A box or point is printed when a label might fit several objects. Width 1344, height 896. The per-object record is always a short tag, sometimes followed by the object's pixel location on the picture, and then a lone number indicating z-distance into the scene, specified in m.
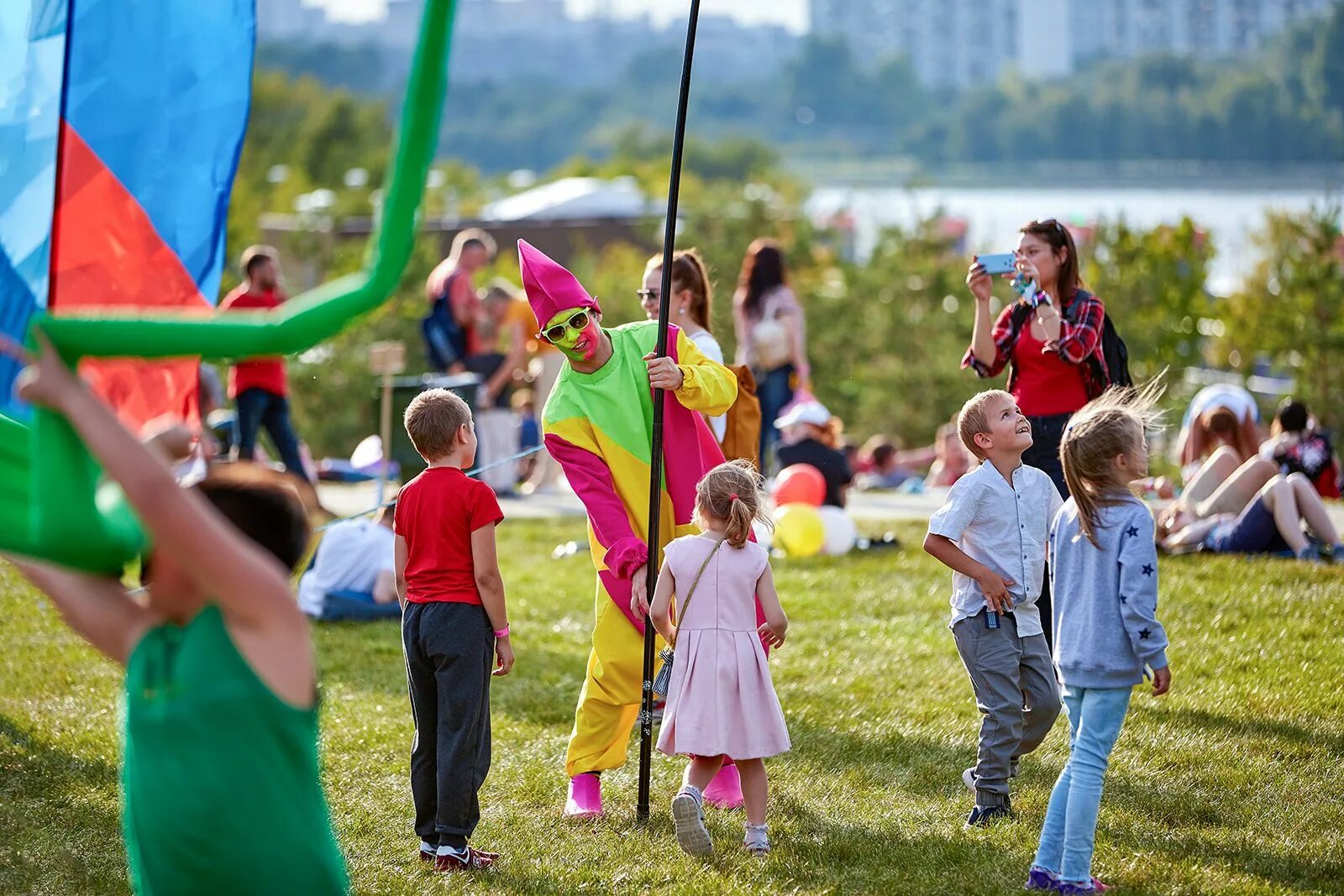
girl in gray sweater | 8.55
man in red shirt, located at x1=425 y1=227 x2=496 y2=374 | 24.23
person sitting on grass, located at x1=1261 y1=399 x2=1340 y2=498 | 19.91
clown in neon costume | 10.25
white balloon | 20.58
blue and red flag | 9.34
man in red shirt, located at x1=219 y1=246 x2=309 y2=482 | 20.98
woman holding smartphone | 11.97
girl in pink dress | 9.59
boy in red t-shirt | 9.62
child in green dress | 5.28
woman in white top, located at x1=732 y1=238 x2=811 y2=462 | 22.14
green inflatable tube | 5.22
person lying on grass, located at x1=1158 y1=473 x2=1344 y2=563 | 18.39
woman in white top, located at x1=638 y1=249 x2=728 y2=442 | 12.54
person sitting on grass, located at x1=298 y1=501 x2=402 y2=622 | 17.56
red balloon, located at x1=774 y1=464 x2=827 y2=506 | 20.91
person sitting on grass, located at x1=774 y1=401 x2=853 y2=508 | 21.45
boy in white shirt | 10.09
